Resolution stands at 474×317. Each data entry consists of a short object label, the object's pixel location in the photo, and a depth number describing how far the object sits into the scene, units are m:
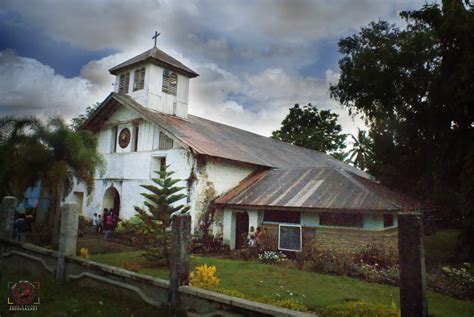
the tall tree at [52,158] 13.77
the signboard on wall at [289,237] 14.84
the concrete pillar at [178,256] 7.09
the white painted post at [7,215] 12.52
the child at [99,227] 20.23
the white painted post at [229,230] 17.03
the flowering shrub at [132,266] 10.72
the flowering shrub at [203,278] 8.22
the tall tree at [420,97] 13.02
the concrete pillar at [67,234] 9.73
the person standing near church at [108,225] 17.34
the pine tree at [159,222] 12.11
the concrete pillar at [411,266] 4.86
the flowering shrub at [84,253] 12.34
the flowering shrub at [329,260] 12.14
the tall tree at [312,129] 43.62
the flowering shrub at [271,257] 13.87
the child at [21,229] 13.88
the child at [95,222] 20.35
